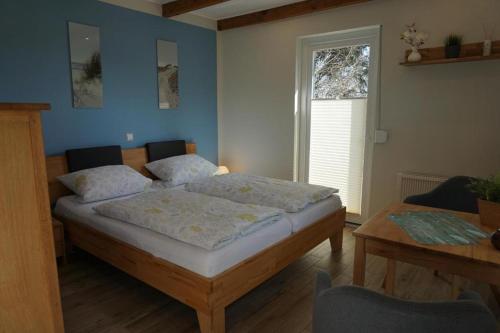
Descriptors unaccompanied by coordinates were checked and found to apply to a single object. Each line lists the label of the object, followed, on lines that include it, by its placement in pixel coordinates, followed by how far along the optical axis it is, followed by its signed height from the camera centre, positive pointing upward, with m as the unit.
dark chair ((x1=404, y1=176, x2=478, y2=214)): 2.61 -0.65
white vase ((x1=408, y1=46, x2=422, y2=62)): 3.20 +0.50
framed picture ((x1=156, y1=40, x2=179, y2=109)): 4.04 +0.42
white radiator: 3.33 -0.69
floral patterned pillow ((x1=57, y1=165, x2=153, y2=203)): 2.99 -0.62
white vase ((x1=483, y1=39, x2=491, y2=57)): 2.87 +0.51
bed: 1.97 -0.91
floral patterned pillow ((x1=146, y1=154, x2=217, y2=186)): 3.67 -0.62
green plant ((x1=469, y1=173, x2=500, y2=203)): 1.80 -0.40
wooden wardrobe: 1.22 -0.41
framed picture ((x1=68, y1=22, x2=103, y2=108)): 3.29 +0.44
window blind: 3.85 -0.40
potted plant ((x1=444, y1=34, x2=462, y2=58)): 3.02 +0.55
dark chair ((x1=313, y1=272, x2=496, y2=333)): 0.94 -0.55
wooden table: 1.52 -0.65
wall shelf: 2.91 +0.49
